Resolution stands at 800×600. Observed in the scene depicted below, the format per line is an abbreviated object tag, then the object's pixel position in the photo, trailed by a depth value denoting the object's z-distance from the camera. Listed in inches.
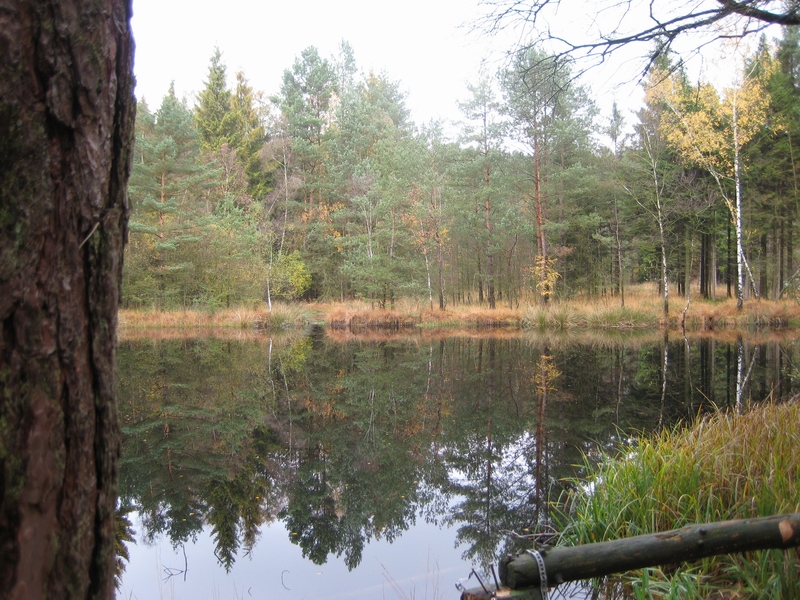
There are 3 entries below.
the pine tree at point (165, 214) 951.0
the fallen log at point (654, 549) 75.8
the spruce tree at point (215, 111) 1406.3
